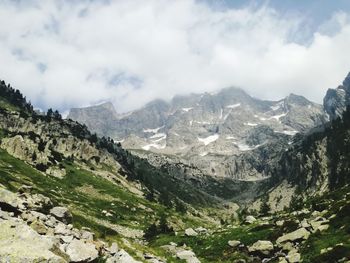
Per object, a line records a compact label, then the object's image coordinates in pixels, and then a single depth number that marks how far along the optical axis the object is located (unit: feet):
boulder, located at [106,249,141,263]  95.54
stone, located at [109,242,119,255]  104.79
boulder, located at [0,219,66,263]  73.80
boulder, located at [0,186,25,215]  110.25
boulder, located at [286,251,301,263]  143.74
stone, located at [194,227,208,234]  276.04
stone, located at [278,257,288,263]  146.49
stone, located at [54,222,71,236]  108.32
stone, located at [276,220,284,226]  210.38
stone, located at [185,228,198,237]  252.17
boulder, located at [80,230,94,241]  113.29
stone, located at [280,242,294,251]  162.61
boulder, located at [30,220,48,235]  103.09
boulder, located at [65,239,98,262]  90.79
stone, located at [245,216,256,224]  283.59
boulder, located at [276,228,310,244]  166.20
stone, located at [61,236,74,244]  99.50
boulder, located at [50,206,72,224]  137.90
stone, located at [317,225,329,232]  169.48
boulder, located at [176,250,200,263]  165.92
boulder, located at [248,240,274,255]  170.80
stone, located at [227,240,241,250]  197.98
